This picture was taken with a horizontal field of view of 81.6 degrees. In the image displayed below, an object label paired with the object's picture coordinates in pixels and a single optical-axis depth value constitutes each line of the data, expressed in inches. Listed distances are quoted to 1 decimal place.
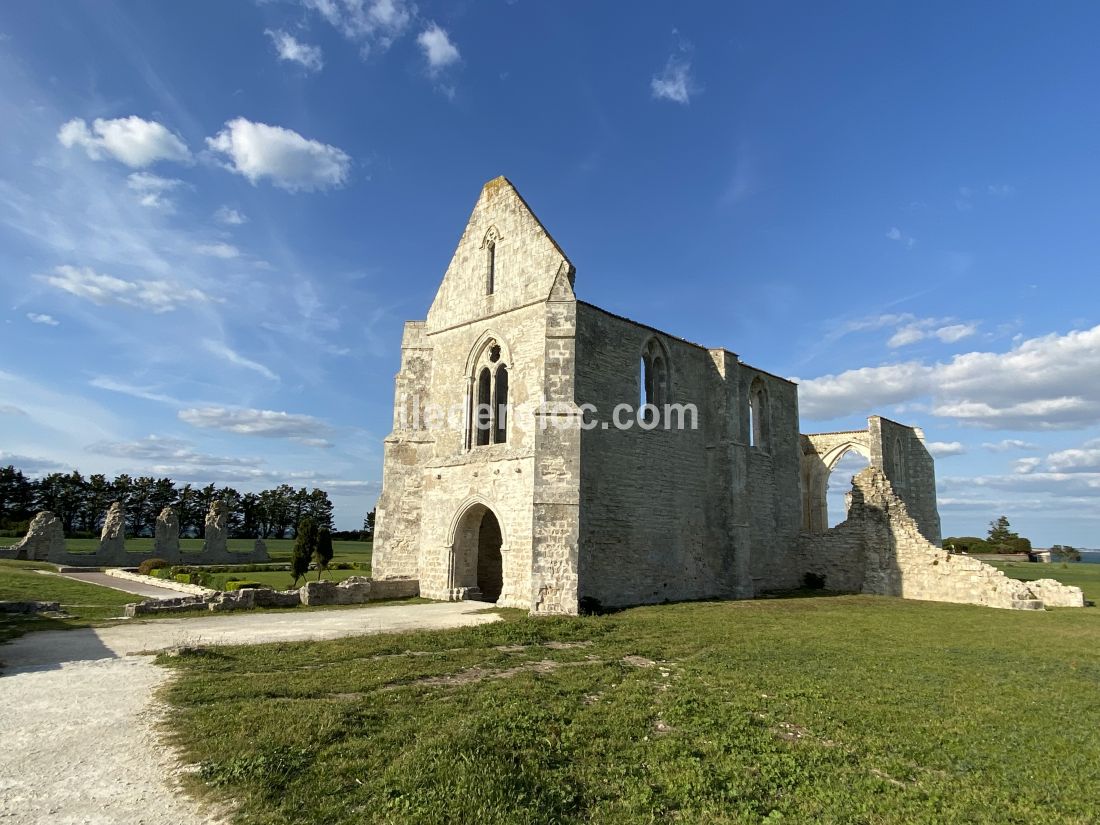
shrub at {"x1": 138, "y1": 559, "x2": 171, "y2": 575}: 1135.6
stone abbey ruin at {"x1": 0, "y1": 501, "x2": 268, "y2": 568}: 1261.1
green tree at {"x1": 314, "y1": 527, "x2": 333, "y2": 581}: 893.8
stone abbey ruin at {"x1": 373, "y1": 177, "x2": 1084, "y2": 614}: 639.8
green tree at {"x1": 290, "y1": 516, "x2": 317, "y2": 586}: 810.8
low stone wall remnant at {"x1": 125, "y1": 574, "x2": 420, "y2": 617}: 570.4
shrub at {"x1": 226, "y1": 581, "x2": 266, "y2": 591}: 810.8
